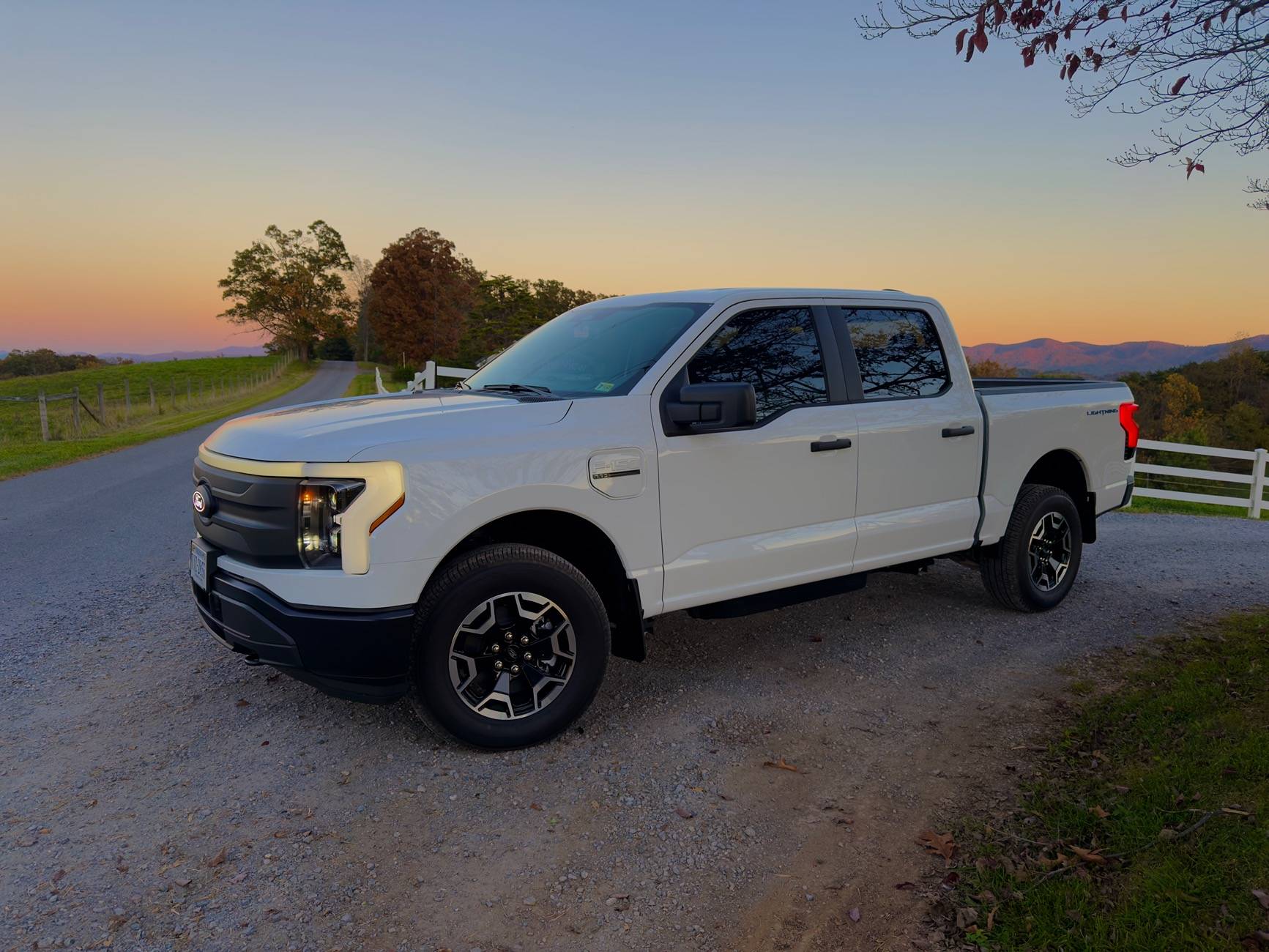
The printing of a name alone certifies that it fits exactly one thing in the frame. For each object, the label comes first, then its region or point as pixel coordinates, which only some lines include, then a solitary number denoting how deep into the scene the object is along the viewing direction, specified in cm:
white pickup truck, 338
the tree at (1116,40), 382
